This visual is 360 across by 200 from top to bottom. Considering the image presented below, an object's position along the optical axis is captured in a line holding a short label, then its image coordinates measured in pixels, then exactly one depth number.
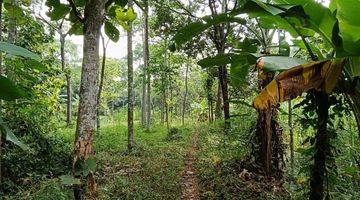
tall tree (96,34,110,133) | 9.08
